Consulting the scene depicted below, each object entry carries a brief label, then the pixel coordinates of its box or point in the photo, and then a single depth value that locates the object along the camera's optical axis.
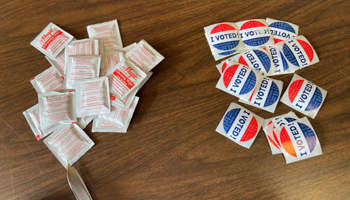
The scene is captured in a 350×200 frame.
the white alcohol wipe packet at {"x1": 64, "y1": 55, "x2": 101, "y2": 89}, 0.58
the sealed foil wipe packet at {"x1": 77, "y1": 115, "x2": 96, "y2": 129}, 0.59
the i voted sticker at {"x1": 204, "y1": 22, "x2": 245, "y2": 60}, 0.62
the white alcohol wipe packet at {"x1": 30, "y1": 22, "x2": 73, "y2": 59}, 0.62
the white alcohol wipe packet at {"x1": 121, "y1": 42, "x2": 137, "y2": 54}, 0.62
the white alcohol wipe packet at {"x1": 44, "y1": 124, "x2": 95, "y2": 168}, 0.57
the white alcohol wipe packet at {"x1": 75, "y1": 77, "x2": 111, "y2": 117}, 0.57
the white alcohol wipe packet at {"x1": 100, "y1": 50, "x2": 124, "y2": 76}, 0.60
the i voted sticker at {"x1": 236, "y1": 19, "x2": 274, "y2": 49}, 0.62
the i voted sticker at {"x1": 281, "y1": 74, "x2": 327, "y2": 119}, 0.58
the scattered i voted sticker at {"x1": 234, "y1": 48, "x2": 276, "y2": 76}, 0.60
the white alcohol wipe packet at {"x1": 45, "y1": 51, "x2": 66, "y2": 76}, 0.61
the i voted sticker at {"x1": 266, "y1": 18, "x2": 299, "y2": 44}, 0.63
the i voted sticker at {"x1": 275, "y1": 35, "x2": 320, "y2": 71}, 0.61
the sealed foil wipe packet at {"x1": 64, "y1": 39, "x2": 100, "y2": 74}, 0.60
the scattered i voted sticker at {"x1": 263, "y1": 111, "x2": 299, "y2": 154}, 0.57
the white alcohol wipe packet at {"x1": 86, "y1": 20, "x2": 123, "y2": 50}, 0.63
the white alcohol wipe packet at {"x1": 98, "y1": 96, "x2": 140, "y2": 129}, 0.58
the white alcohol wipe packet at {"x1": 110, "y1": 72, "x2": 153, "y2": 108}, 0.58
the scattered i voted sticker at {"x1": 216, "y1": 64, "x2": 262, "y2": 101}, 0.58
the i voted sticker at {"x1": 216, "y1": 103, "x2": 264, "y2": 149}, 0.57
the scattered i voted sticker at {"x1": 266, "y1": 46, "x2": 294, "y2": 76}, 0.61
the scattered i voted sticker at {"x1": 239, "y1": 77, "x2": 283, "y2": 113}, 0.58
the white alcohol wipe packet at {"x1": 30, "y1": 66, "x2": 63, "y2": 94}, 0.60
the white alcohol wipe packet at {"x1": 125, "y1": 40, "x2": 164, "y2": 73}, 0.60
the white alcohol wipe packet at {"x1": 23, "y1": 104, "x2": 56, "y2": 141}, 0.58
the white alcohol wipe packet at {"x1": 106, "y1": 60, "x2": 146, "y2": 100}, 0.57
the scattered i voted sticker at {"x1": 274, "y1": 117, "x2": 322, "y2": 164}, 0.56
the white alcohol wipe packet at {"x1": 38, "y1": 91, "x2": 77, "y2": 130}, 0.57
